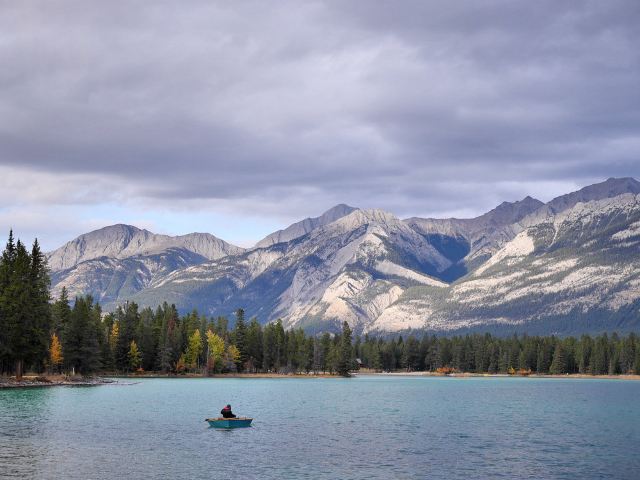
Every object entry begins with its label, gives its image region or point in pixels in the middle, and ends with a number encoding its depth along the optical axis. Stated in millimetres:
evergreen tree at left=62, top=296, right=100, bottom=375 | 197875
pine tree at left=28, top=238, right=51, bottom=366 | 158250
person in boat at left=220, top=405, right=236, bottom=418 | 99375
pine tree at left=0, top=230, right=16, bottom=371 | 152625
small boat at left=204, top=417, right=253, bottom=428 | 98438
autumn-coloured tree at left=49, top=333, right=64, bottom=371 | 198500
